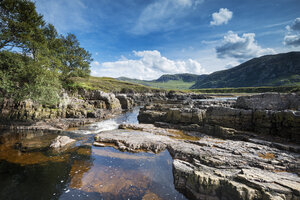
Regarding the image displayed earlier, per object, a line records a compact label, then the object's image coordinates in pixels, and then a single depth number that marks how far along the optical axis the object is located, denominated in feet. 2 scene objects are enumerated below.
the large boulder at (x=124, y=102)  200.46
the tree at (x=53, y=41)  130.23
